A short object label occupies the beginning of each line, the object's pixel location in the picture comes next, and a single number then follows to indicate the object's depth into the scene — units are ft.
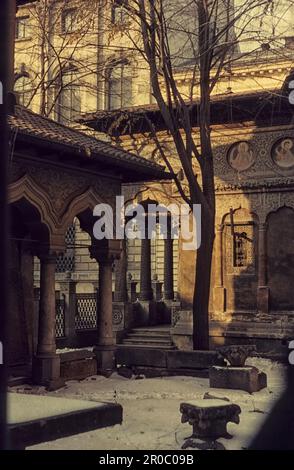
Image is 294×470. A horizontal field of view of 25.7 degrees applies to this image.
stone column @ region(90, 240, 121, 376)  45.39
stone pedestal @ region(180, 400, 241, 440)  24.93
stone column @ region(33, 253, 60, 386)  39.96
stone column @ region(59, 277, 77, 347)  61.00
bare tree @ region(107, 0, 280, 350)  45.55
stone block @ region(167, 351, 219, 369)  43.27
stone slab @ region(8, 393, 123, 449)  16.65
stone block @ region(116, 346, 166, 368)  45.52
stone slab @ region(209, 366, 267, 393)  37.68
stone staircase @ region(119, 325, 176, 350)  56.91
